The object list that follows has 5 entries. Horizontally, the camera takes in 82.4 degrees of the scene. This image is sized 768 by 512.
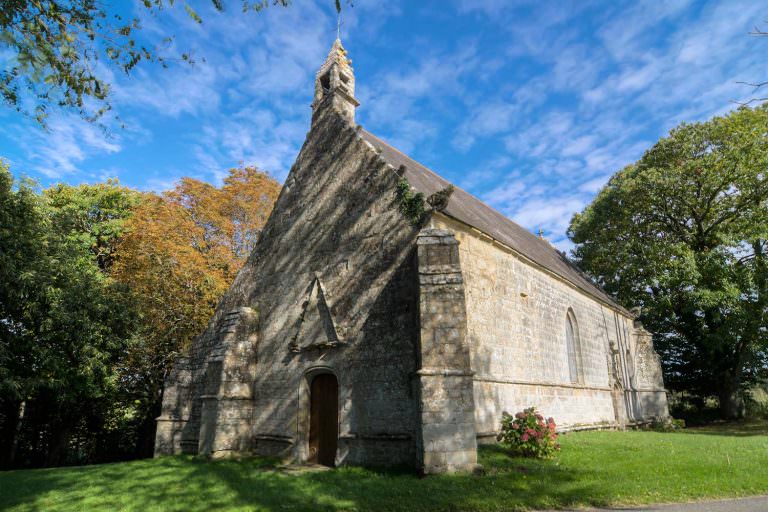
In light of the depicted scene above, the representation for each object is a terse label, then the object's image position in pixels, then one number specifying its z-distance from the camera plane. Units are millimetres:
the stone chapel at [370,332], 9562
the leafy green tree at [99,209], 24312
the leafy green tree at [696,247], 20938
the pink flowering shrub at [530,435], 9812
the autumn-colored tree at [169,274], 20422
